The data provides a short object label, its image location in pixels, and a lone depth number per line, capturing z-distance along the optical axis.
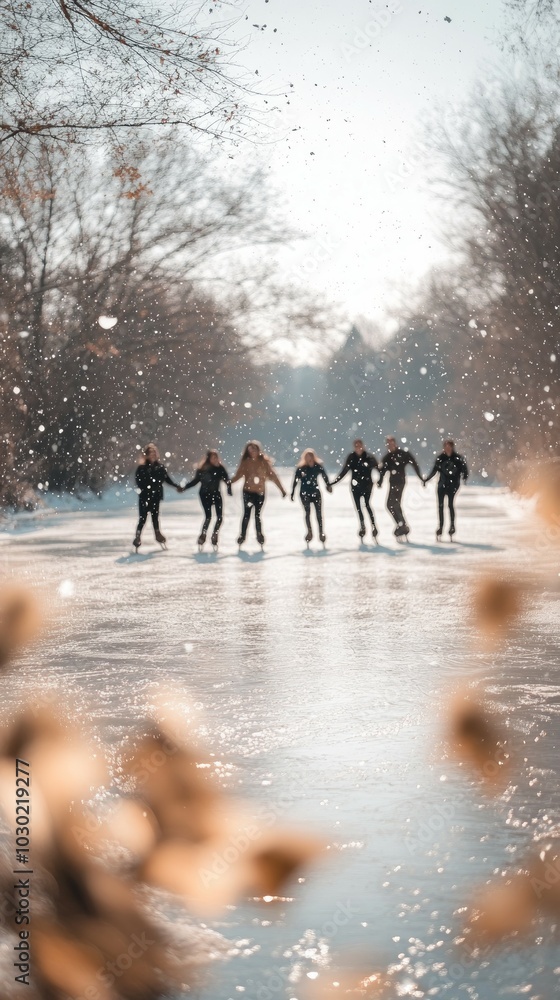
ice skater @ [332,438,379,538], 20.91
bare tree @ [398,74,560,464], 31.73
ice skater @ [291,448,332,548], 20.36
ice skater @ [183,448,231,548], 19.72
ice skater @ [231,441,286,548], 19.66
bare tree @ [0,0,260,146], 9.96
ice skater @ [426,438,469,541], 20.78
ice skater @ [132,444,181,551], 19.70
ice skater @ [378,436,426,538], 21.44
